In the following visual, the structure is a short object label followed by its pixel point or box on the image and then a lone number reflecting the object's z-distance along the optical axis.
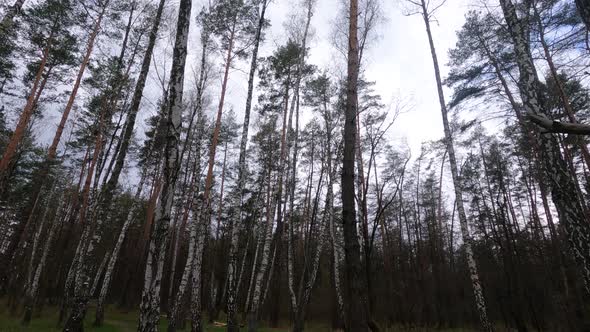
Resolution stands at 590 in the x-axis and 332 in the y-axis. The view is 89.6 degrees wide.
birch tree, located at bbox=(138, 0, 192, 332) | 4.36
